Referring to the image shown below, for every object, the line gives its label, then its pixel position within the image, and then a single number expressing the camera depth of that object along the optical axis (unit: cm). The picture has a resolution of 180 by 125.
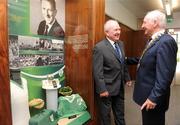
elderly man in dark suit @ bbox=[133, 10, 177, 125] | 188
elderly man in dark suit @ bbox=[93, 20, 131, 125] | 252
